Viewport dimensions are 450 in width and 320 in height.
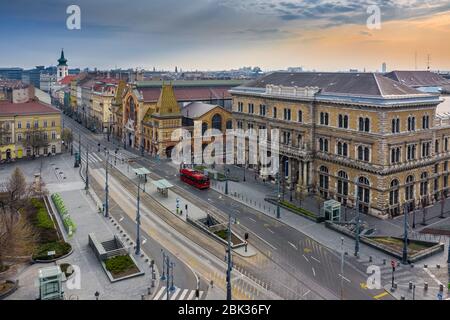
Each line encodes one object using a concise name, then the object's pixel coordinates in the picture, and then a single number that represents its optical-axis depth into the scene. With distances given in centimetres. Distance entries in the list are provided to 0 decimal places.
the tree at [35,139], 11006
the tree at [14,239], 4553
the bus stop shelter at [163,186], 7756
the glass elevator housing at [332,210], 6375
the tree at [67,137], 12006
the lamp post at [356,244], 5331
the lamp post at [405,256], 5146
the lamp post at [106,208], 6749
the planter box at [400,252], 5269
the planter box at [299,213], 6525
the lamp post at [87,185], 8238
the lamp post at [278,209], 6662
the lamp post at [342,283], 4409
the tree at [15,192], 6206
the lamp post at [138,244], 5350
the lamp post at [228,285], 3638
